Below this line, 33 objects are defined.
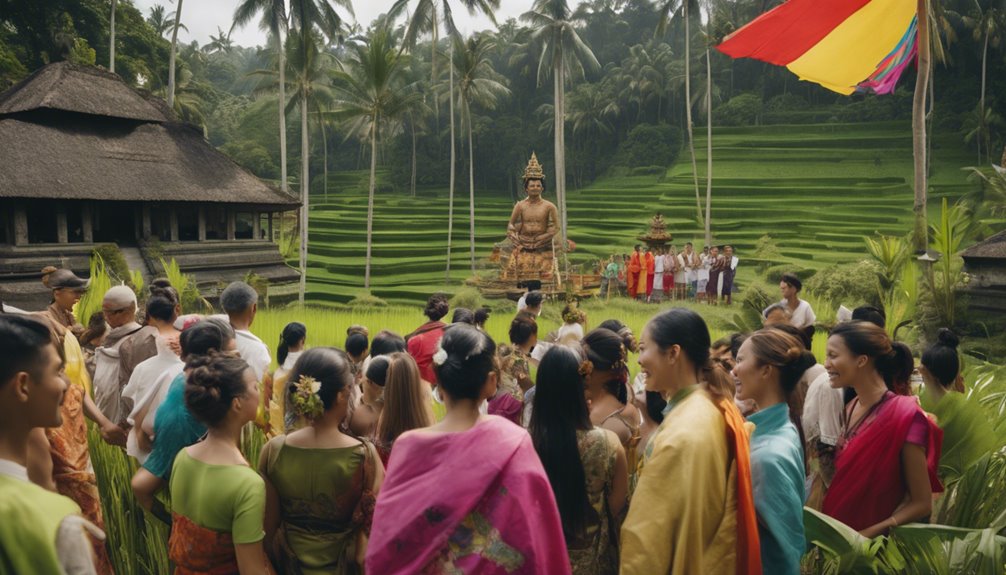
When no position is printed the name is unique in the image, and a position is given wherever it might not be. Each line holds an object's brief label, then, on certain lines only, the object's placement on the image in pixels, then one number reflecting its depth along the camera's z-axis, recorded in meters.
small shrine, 19.55
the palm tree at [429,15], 26.00
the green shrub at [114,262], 15.21
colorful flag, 7.50
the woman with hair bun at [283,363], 4.19
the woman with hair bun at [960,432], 3.26
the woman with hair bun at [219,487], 2.27
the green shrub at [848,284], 12.99
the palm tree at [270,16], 22.20
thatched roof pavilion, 14.91
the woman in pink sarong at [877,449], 2.77
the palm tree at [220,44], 56.47
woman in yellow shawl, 2.04
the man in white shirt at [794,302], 6.59
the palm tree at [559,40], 24.97
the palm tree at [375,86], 22.98
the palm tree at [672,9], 25.14
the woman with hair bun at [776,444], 2.30
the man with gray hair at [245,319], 4.23
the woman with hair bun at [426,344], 4.98
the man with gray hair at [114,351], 4.26
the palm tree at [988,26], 31.94
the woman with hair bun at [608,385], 3.02
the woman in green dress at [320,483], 2.44
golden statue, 16.17
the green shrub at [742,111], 39.44
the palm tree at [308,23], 22.30
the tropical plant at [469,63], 25.98
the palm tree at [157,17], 38.09
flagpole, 8.66
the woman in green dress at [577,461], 2.46
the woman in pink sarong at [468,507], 2.06
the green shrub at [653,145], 38.47
